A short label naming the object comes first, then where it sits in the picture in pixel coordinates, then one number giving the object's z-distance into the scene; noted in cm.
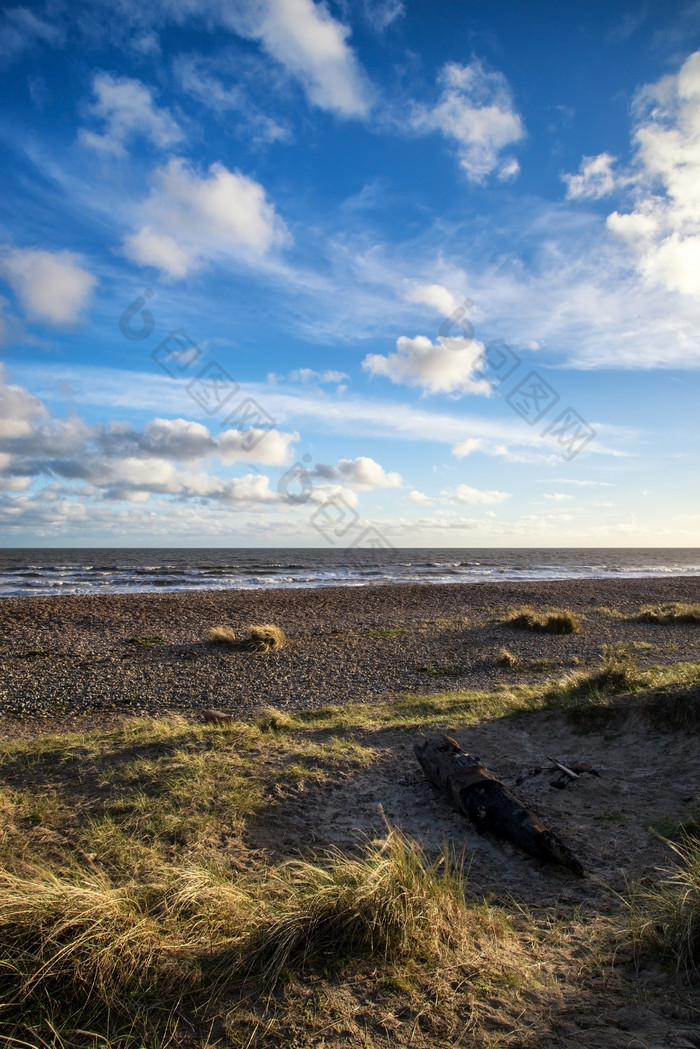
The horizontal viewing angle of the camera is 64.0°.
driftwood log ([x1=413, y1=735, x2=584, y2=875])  478
